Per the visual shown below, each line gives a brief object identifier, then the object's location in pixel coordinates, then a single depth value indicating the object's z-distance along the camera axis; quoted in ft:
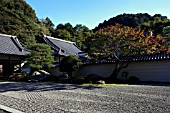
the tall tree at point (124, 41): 44.75
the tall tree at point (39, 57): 62.80
